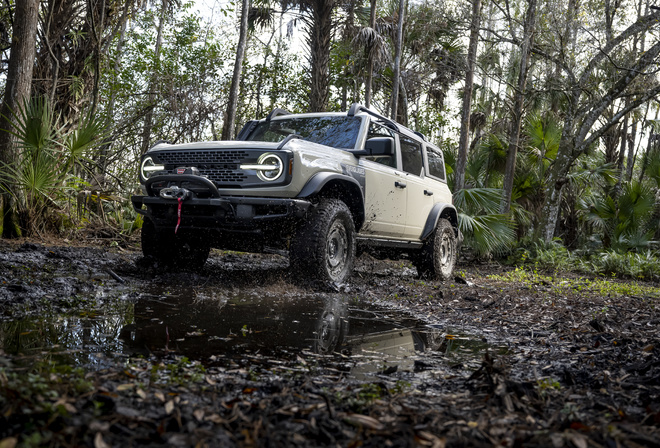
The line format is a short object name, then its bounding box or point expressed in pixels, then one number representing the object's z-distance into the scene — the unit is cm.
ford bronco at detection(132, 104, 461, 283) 462
